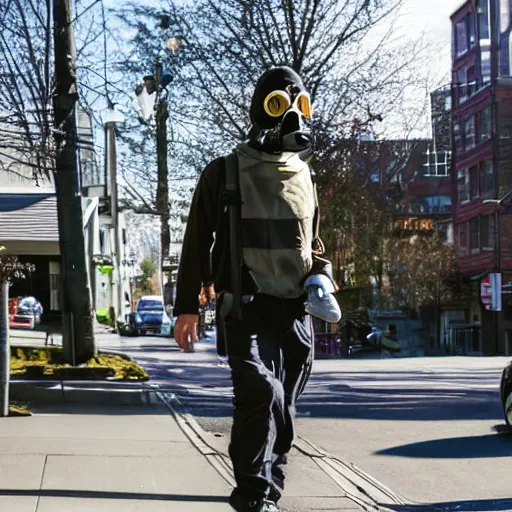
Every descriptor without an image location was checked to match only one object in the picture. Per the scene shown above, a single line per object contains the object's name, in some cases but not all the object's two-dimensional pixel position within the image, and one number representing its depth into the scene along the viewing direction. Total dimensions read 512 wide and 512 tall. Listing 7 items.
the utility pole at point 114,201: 17.02
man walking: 3.91
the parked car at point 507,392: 7.98
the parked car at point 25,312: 24.31
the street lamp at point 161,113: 16.91
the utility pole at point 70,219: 11.88
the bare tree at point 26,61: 13.30
